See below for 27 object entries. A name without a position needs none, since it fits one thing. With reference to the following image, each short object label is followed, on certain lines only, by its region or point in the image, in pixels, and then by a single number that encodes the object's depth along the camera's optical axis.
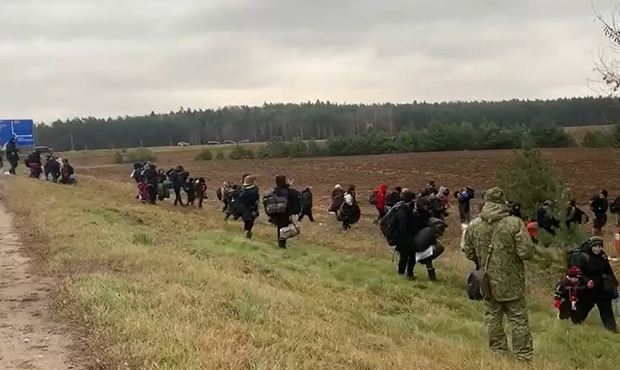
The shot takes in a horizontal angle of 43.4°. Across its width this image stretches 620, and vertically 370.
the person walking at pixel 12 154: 34.12
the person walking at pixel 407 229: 14.02
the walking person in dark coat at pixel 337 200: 24.58
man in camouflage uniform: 8.16
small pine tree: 20.16
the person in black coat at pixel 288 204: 16.36
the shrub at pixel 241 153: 82.94
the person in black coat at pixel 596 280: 11.34
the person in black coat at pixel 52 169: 32.16
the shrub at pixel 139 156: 80.57
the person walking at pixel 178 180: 27.97
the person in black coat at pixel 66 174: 32.16
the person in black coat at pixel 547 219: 18.14
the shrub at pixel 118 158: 80.75
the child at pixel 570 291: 11.49
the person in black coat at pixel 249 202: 17.56
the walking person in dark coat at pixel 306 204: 25.16
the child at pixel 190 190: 28.52
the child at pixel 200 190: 28.93
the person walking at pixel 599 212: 24.69
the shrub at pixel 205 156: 81.11
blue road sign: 44.09
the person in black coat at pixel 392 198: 22.67
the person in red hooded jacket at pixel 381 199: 23.37
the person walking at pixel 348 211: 23.77
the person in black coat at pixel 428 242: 14.09
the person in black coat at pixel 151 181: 26.95
